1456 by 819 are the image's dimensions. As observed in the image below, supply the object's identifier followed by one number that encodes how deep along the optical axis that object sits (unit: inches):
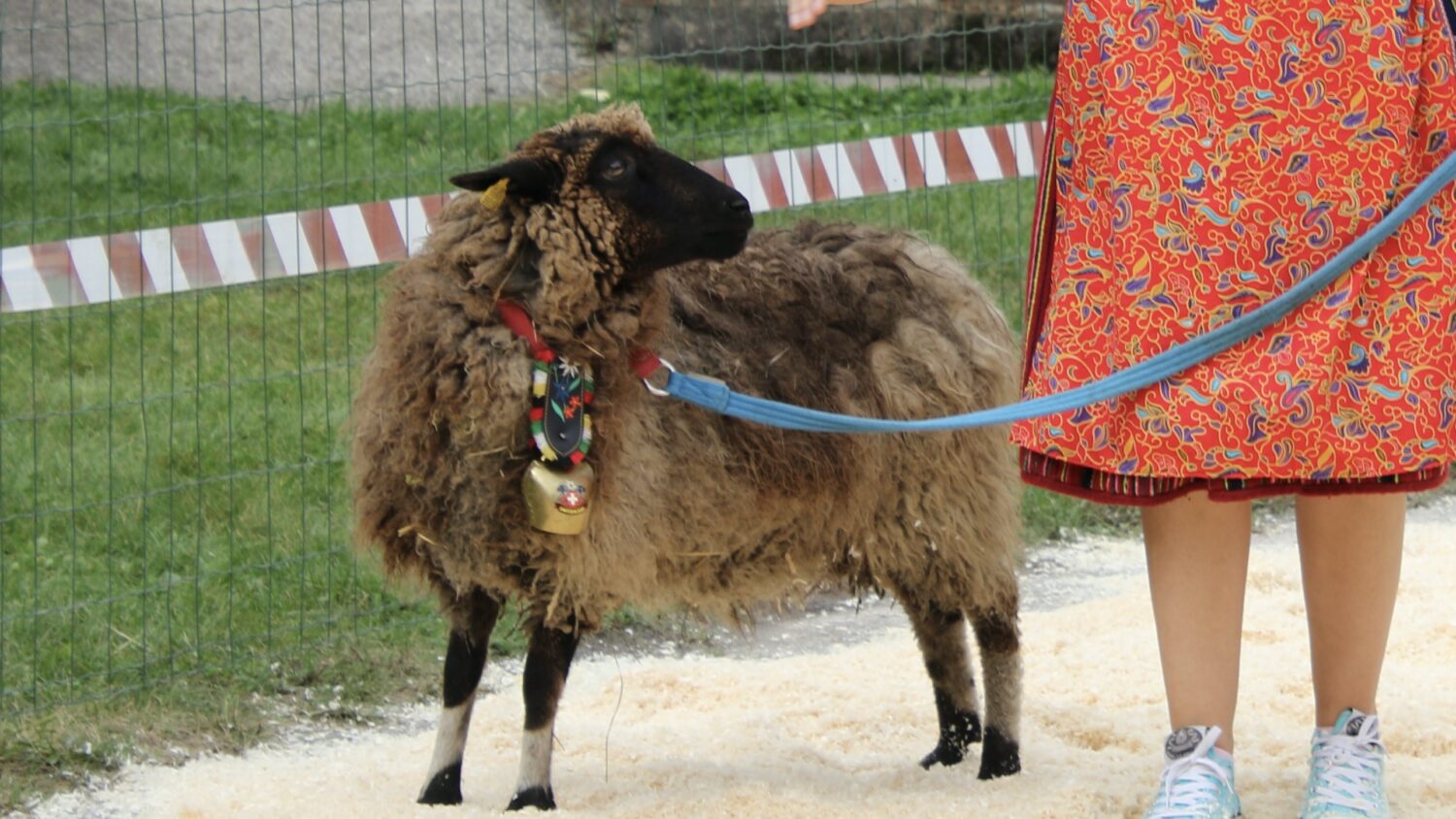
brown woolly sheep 305.9
